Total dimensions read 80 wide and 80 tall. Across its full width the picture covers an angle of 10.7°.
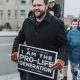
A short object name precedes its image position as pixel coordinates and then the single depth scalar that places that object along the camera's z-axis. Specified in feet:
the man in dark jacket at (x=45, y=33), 17.30
